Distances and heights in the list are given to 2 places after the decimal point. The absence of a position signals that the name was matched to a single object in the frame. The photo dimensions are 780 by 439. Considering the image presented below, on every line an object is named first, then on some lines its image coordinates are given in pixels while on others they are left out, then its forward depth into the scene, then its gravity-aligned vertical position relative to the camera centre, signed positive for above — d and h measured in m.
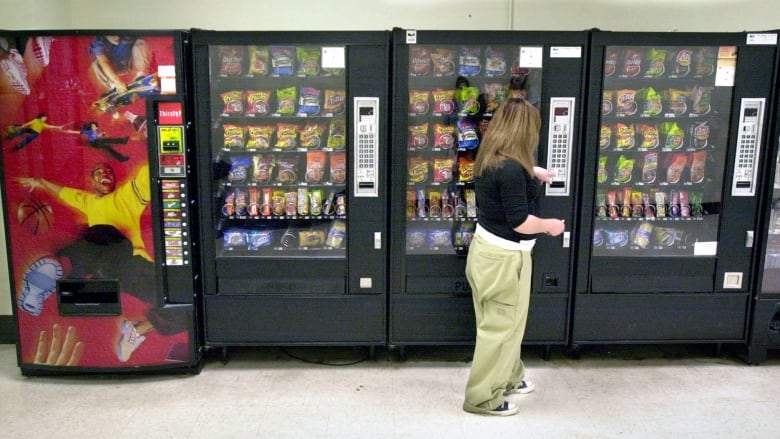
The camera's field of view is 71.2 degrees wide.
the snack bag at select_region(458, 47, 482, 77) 3.02 +0.53
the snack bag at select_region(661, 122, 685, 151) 3.10 +0.13
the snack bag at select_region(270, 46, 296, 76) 2.97 +0.51
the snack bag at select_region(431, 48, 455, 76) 3.02 +0.53
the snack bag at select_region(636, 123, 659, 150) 3.10 +0.13
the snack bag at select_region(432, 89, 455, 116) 3.04 +0.31
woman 2.41 -0.40
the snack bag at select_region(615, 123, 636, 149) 3.08 +0.13
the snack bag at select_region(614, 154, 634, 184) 3.15 -0.06
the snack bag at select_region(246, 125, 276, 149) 3.07 +0.10
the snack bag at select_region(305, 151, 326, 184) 3.12 -0.06
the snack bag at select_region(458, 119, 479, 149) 3.04 +0.13
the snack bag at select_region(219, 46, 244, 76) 2.98 +0.51
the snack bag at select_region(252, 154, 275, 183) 3.12 -0.08
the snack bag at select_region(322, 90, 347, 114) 3.02 +0.30
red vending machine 2.72 -0.25
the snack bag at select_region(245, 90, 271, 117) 3.03 +0.28
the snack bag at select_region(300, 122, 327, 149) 3.07 +0.11
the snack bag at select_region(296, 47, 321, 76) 2.97 +0.51
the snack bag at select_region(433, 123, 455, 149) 3.09 +0.12
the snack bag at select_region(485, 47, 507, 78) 3.01 +0.53
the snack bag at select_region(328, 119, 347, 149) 3.05 +0.12
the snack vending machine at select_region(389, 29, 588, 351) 2.88 +0.00
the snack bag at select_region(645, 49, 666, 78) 3.01 +0.53
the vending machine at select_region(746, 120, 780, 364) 3.08 -0.78
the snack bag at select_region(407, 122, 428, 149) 3.07 +0.12
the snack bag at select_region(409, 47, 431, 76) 2.98 +0.52
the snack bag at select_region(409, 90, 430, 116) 3.04 +0.30
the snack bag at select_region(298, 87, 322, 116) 3.04 +0.30
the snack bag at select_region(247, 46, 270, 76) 2.97 +0.51
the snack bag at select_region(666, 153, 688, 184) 3.15 -0.04
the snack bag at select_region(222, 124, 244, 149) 3.03 +0.10
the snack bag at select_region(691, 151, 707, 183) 3.14 -0.03
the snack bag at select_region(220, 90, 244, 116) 3.00 +0.28
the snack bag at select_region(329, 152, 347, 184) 3.08 -0.07
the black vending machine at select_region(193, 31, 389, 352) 2.92 -0.21
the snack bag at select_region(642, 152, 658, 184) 3.13 -0.04
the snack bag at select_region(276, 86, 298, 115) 3.05 +0.30
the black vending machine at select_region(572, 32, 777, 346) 2.94 -0.13
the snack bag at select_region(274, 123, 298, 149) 3.07 +0.09
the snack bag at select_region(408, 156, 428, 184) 3.08 -0.08
